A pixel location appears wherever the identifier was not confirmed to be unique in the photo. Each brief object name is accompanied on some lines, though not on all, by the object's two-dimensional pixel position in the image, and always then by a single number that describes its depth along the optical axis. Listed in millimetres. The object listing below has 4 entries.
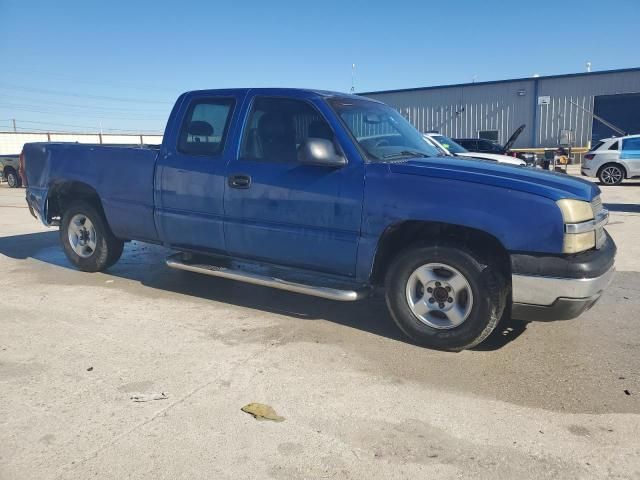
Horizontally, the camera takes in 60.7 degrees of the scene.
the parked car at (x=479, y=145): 18375
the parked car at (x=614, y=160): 17328
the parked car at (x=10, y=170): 22062
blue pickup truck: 3658
